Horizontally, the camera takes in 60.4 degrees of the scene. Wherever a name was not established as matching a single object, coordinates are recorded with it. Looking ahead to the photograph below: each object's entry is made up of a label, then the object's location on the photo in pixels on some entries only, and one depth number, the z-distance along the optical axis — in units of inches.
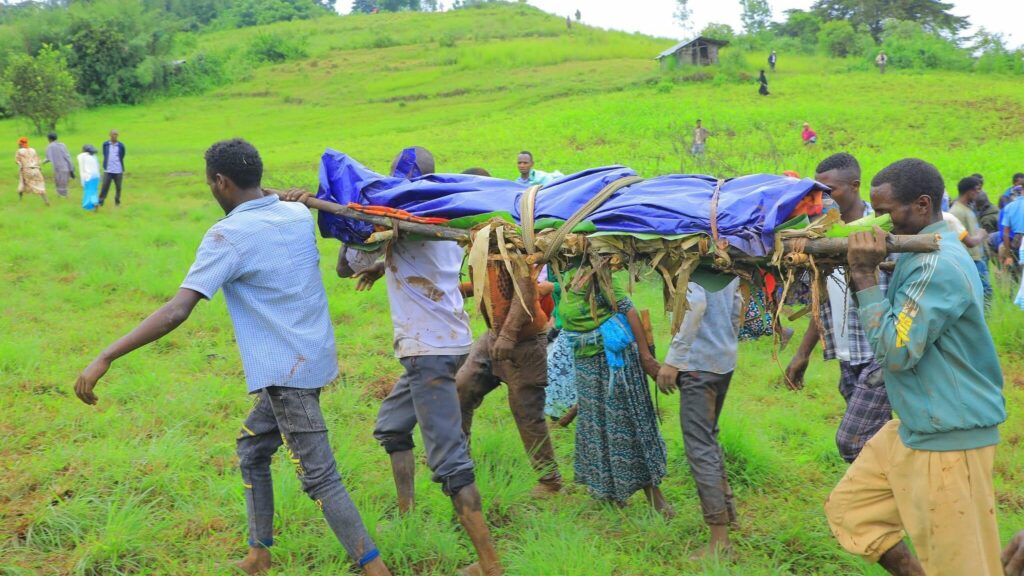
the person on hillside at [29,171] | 584.7
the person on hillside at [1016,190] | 362.3
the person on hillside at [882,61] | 1412.4
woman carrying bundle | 175.5
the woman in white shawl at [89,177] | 576.4
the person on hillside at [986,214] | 382.6
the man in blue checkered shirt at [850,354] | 153.6
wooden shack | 1546.5
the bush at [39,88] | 941.8
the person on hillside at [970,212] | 301.9
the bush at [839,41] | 1809.8
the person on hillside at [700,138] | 682.0
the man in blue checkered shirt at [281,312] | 136.5
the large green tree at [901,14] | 2065.7
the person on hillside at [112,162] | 589.3
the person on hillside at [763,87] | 1221.7
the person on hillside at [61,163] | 618.2
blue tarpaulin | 125.9
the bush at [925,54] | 1489.9
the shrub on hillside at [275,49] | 1908.2
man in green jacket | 113.1
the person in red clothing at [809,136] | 824.9
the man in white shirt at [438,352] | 149.1
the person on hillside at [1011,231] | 316.2
